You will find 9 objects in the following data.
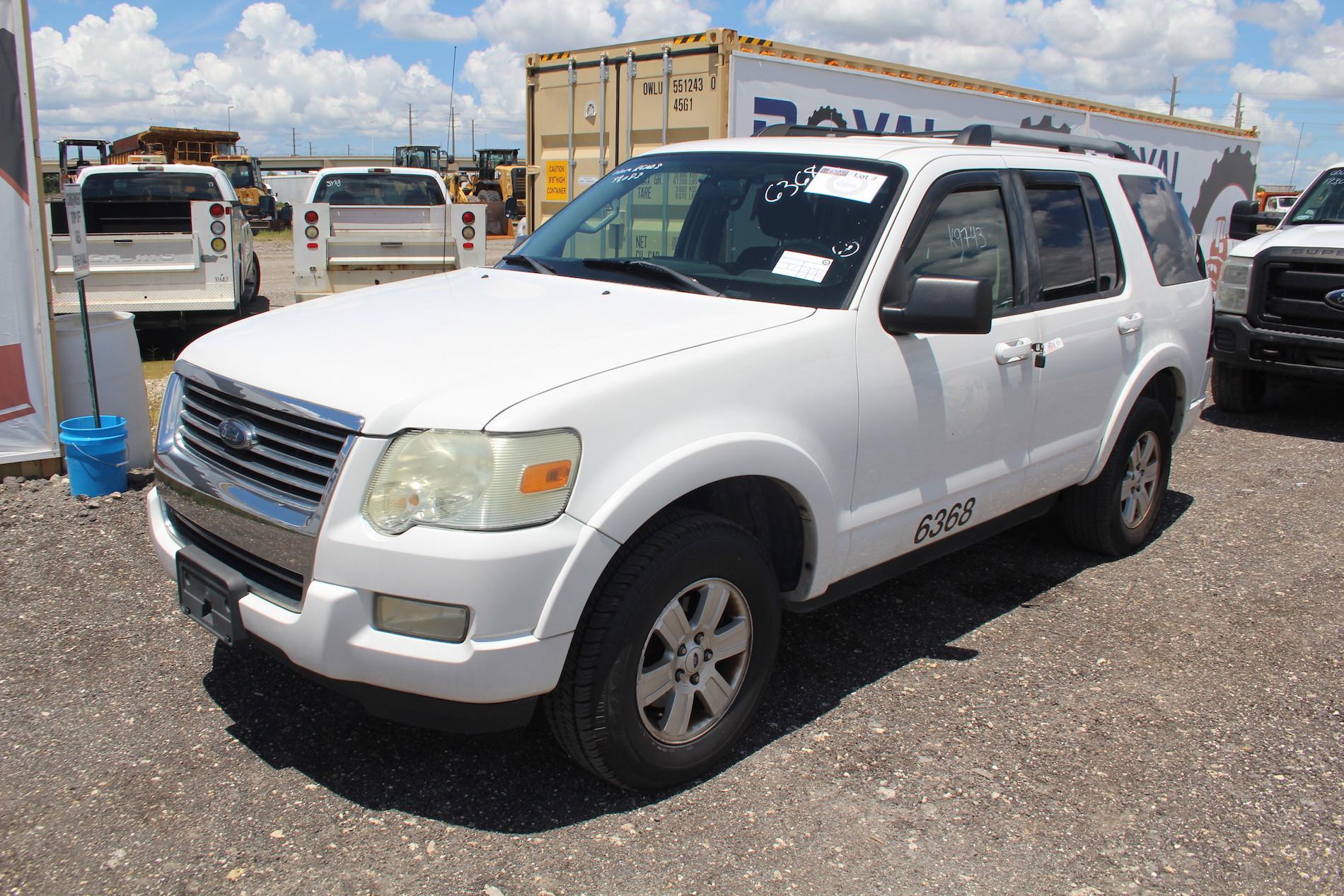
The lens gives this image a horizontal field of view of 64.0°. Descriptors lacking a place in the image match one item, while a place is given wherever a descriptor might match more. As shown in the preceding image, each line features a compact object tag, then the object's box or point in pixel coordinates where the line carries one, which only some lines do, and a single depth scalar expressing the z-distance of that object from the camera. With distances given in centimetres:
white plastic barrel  597
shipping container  853
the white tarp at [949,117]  868
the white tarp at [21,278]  554
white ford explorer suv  264
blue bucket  552
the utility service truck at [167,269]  991
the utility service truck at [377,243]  1087
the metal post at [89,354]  573
